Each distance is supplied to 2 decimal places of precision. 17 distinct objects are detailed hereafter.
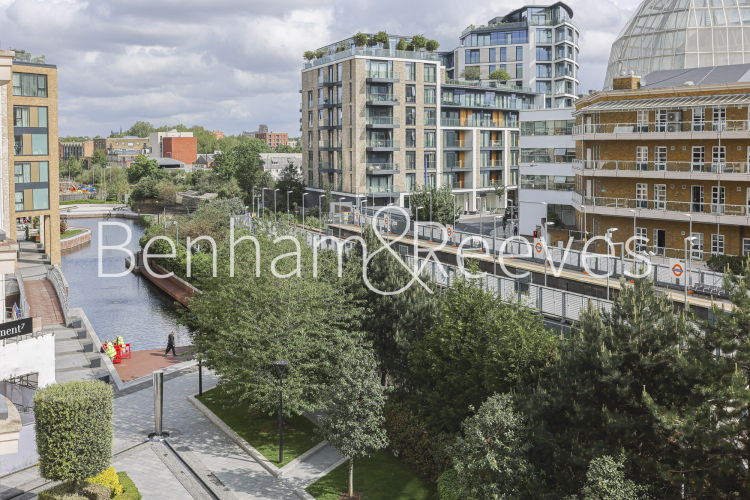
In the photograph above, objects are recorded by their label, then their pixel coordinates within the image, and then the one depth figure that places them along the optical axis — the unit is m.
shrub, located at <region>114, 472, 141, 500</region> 18.30
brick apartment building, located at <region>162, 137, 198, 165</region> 184.25
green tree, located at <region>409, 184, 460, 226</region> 61.50
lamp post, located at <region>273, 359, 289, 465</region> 21.52
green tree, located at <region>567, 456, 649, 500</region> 14.29
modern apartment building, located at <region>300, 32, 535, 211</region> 73.06
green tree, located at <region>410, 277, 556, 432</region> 19.36
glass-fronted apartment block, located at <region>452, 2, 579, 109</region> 95.75
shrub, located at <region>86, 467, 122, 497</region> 18.44
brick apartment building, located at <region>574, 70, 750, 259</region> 41.22
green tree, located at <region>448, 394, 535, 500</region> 16.66
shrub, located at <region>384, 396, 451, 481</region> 20.73
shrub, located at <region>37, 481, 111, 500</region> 17.53
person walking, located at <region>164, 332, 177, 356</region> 35.44
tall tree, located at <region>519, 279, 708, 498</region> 14.99
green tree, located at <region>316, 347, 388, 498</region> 20.08
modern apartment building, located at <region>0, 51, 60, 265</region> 50.34
